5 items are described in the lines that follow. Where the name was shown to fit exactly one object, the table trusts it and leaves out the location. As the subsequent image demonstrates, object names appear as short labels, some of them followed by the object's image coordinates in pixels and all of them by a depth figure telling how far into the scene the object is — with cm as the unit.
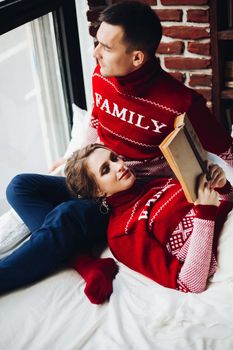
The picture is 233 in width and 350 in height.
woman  237
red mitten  244
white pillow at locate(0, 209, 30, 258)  272
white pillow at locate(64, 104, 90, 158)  312
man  256
